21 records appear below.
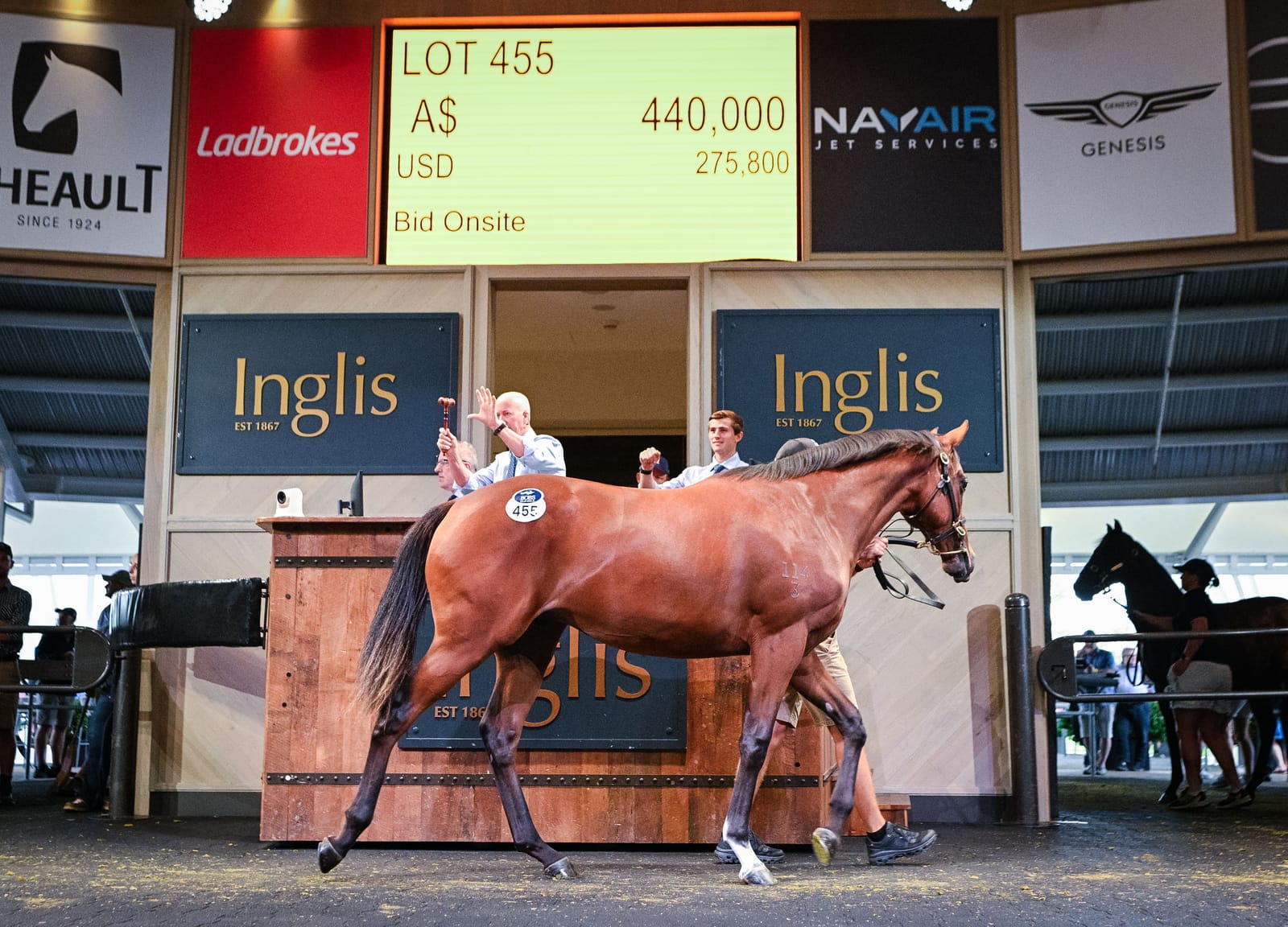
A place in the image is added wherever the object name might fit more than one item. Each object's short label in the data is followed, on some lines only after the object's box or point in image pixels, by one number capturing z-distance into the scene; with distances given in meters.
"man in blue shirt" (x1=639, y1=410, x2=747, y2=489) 6.30
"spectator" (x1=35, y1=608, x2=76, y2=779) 11.45
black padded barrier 6.02
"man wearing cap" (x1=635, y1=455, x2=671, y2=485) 6.85
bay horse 4.49
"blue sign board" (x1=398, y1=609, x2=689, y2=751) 5.44
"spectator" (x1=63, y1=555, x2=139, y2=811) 7.46
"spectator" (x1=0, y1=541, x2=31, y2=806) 8.25
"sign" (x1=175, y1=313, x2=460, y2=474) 7.57
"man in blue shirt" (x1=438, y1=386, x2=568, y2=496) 5.71
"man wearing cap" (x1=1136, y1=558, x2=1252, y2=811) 8.12
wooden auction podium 5.38
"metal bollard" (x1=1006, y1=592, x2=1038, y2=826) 6.96
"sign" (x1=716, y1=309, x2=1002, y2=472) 7.53
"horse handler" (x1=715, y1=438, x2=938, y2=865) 4.95
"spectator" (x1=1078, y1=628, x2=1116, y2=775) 12.34
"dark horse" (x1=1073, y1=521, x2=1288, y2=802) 8.86
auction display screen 7.76
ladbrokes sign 7.78
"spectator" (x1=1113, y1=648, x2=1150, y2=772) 13.19
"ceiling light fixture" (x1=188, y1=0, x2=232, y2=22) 7.50
